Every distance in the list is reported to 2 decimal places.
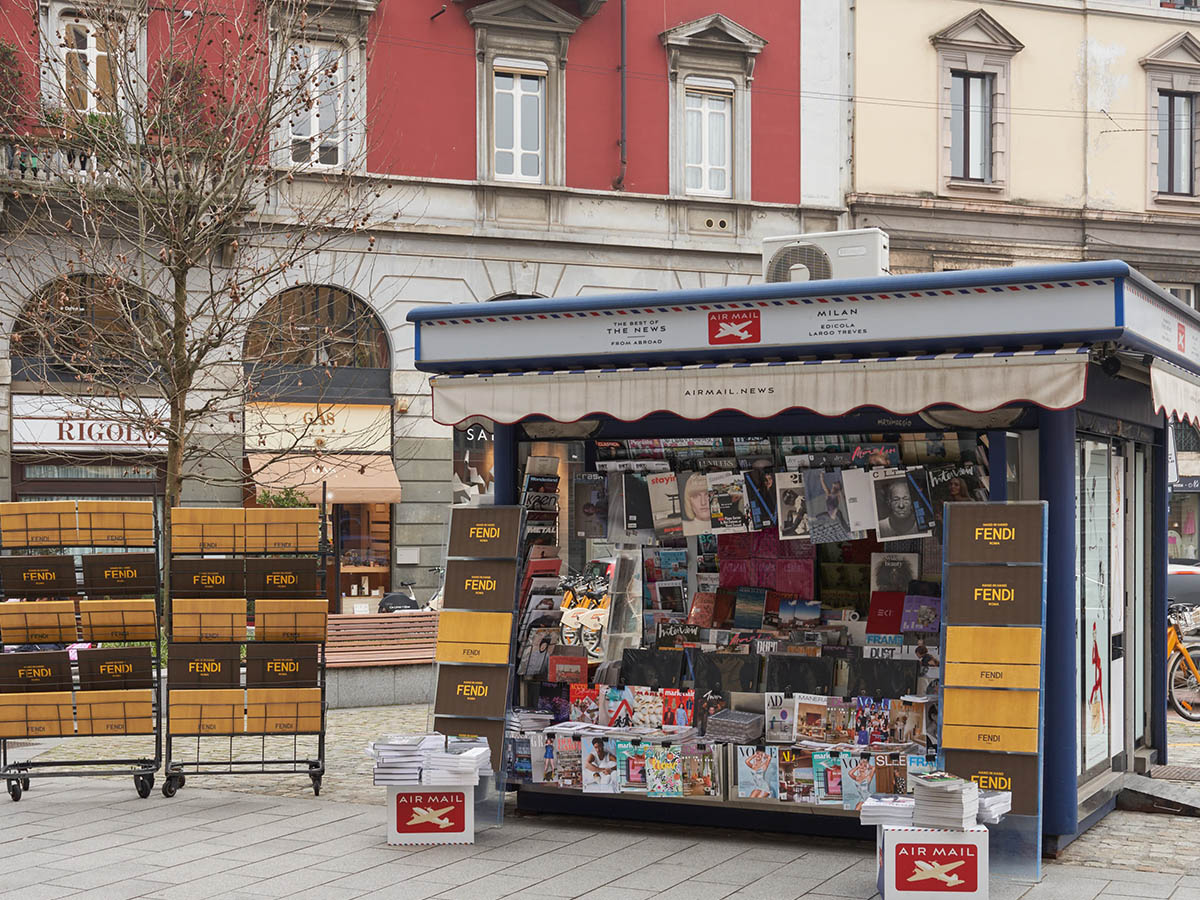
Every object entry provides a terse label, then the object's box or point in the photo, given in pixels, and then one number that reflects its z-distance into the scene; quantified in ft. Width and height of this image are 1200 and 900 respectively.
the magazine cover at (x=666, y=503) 28.76
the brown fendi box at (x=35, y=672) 30.99
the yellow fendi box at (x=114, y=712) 31.01
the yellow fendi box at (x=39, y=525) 30.99
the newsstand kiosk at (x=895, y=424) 23.45
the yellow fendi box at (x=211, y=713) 31.01
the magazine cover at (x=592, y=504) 29.35
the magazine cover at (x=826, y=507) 26.99
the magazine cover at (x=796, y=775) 25.84
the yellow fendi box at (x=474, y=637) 27.91
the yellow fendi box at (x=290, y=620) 31.04
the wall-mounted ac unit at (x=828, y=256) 28.91
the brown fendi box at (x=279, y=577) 31.17
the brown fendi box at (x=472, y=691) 27.71
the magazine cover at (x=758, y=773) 26.08
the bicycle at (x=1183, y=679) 40.96
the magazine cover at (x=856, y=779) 25.21
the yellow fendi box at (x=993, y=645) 23.30
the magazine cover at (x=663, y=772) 26.81
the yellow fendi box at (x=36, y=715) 30.86
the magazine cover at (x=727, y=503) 28.07
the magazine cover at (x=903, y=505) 26.32
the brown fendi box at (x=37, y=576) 31.07
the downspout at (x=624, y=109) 79.86
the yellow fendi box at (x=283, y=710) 30.99
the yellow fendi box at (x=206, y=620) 31.07
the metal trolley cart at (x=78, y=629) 30.96
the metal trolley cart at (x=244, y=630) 31.04
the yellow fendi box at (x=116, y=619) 31.01
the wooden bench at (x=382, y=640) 45.78
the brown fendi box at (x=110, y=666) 31.14
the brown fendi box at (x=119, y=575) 31.22
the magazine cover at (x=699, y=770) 26.55
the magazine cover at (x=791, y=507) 27.40
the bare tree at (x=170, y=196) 46.60
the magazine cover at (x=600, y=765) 27.22
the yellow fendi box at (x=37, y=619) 30.99
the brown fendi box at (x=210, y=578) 31.14
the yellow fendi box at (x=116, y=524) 31.12
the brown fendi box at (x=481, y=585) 28.09
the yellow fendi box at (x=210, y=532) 31.14
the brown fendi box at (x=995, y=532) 23.73
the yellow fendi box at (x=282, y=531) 31.22
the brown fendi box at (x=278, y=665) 31.09
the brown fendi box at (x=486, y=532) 28.17
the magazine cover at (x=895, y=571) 27.22
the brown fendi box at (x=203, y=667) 31.09
